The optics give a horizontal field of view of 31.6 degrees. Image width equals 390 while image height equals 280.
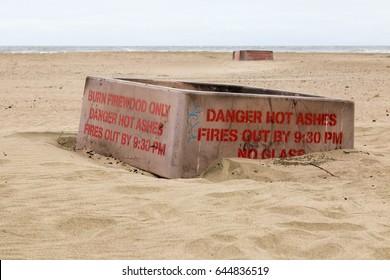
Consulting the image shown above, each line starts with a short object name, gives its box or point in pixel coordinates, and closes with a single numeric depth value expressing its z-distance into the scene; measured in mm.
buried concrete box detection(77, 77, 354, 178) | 5457
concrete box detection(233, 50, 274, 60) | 31266
